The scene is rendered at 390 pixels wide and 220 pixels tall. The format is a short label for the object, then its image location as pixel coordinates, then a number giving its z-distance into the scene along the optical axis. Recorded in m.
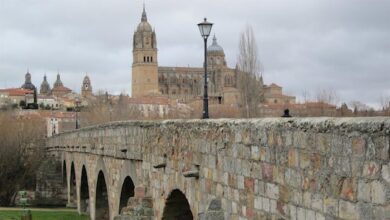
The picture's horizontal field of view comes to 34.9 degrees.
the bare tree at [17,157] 42.19
